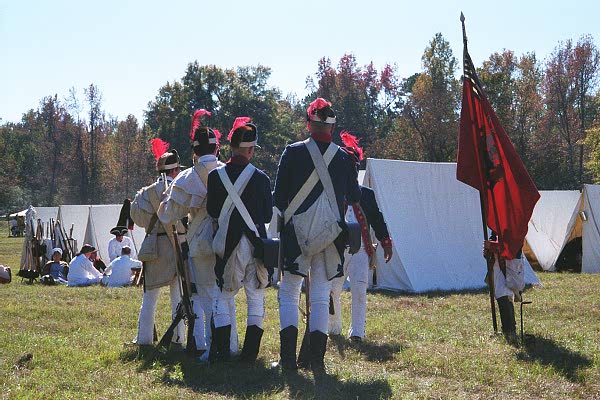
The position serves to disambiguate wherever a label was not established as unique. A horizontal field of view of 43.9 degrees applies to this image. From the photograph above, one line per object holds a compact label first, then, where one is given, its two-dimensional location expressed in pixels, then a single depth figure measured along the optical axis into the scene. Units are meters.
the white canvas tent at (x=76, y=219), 20.62
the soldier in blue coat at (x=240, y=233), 5.54
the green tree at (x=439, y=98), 38.53
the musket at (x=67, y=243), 19.45
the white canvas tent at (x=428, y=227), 12.02
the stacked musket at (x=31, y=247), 18.31
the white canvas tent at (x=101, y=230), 19.56
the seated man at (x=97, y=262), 16.42
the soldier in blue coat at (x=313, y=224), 5.30
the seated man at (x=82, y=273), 14.51
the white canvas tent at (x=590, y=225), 15.06
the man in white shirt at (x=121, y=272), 13.96
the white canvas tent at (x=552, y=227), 15.64
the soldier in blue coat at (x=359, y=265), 6.94
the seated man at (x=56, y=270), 15.63
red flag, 6.59
